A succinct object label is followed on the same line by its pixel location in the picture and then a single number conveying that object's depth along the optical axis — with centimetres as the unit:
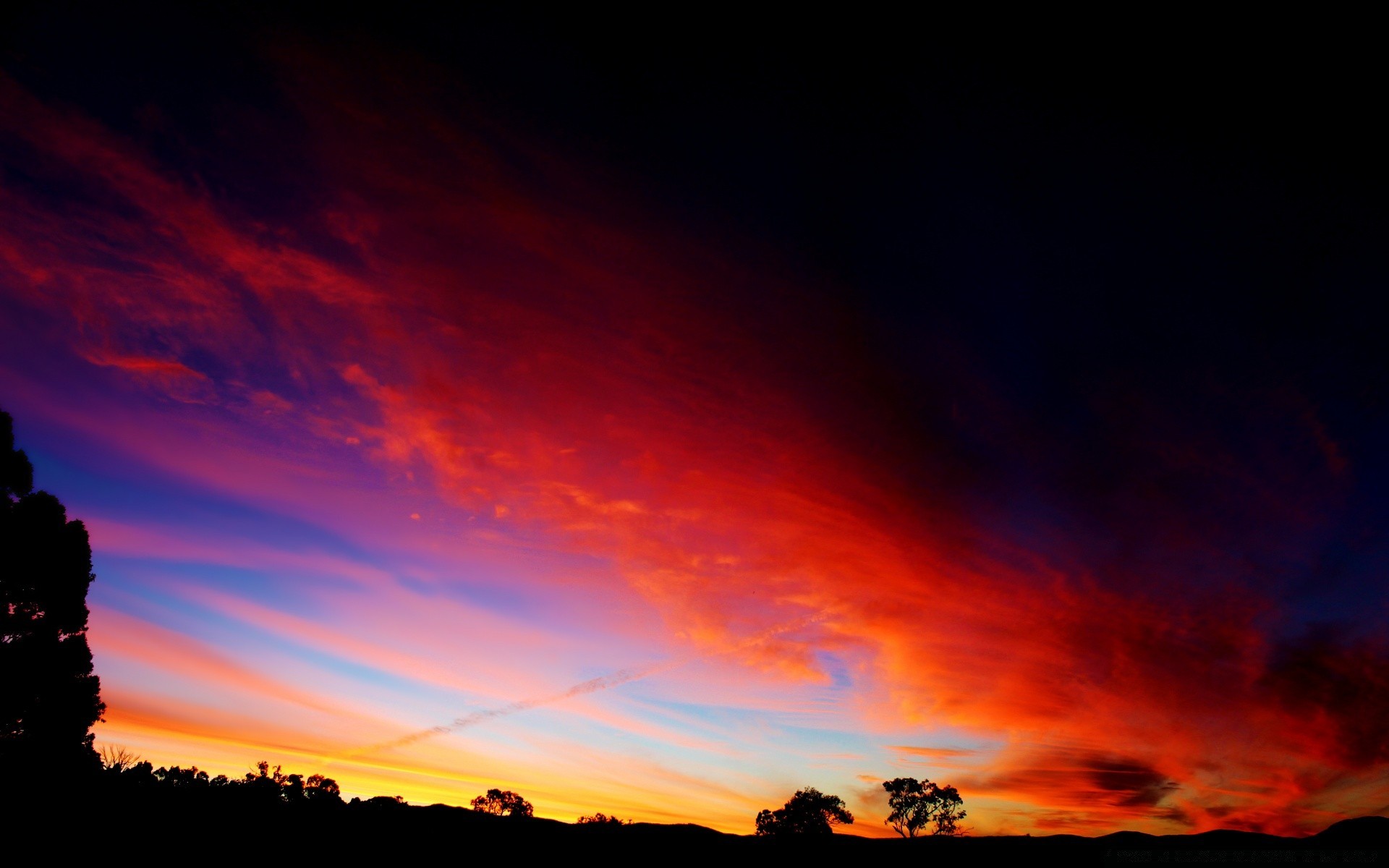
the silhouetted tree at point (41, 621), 2198
